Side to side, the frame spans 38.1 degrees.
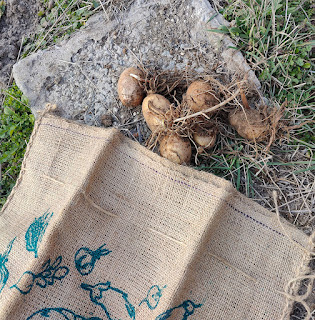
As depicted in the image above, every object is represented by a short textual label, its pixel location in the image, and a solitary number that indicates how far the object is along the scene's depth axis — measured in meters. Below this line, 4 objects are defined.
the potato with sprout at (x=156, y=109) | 0.64
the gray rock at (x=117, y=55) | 0.70
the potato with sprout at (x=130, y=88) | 0.67
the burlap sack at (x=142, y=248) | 0.59
